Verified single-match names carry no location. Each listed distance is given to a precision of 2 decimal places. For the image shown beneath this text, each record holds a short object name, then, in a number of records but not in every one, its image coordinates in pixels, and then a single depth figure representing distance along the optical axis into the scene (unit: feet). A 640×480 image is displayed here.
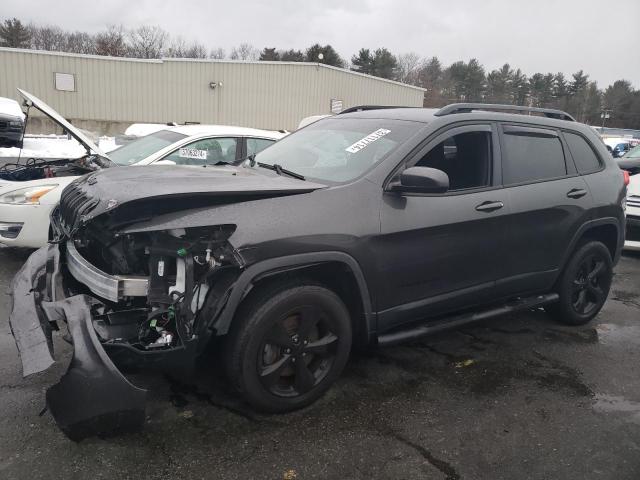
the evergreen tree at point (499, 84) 220.10
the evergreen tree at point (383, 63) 197.06
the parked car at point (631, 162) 25.23
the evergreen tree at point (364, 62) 199.41
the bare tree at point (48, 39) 197.77
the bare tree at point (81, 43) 193.76
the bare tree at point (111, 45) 169.17
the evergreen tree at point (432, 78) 208.54
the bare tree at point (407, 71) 215.06
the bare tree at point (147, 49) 188.03
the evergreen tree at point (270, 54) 202.49
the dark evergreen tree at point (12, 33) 172.04
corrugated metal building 72.69
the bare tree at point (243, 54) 236.63
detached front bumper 7.42
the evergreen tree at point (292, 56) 193.26
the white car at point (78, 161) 16.14
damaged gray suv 8.22
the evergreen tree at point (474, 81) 220.43
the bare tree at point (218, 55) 224.86
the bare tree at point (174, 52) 201.36
